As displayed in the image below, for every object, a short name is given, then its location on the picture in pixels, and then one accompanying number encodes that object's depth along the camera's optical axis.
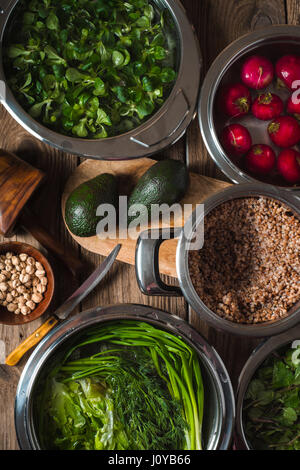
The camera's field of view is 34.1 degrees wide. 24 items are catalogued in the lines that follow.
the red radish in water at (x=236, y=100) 1.12
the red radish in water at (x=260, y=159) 1.12
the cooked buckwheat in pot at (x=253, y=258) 1.02
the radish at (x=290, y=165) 1.11
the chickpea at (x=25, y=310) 1.09
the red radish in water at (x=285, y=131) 1.12
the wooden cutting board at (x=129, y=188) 1.13
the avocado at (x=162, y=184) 1.06
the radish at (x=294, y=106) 1.14
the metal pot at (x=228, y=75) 1.09
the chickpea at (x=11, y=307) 1.09
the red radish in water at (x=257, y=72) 1.12
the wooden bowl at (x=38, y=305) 1.09
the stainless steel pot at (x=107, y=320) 1.01
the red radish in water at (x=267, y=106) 1.12
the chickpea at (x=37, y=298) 1.09
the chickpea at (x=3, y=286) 1.09
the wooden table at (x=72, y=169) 1.14
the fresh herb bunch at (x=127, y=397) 1.04
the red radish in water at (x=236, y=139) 1.11
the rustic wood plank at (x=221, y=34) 1.14
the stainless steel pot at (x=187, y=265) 0.98
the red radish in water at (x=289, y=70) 1.13
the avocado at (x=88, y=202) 1.05
